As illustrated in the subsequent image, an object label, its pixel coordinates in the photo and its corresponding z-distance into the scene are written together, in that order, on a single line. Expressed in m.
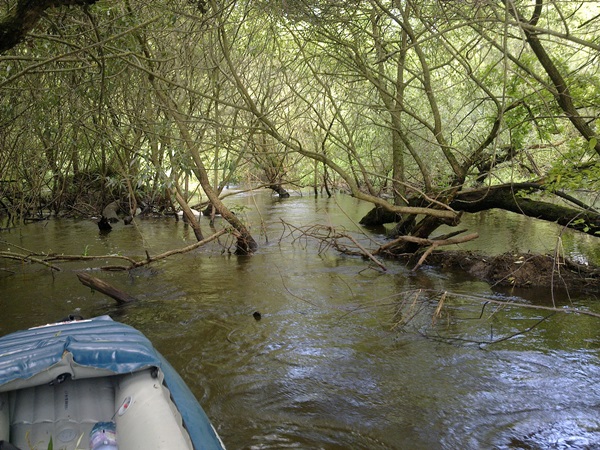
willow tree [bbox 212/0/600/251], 6.53
